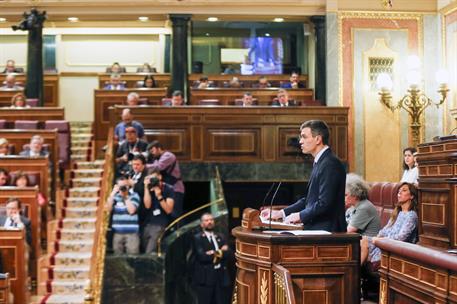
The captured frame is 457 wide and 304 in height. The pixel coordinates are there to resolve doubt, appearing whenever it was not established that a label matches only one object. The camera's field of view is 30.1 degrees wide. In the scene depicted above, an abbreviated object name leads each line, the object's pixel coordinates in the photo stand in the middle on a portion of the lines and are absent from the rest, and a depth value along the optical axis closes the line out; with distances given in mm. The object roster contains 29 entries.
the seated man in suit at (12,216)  9297
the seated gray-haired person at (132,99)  12828
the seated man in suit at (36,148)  10969
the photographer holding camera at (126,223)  9484
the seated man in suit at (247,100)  13257
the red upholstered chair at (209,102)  13641
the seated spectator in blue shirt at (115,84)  14808
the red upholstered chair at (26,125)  12641
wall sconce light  10812
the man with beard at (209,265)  9781
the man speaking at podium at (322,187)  4855
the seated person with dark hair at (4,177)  10209
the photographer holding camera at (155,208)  9562
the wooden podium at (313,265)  4570
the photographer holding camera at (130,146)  10961
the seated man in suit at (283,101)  12992
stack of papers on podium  4672
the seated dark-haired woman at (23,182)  10203
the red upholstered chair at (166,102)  13420
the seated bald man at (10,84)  15057
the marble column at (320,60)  14555
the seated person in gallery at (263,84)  15581
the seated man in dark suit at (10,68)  17094
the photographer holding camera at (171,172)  10320
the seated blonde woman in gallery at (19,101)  13305
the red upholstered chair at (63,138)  12219
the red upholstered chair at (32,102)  14281
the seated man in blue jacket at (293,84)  15598
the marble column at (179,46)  14750
